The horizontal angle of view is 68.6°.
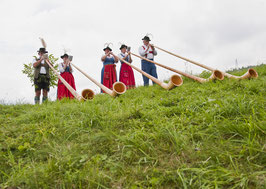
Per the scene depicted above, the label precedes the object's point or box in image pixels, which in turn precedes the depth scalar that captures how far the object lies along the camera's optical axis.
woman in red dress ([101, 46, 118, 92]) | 7.00
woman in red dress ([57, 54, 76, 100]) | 6.47
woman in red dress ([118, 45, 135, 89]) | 7.30
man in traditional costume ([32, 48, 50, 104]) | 5.90
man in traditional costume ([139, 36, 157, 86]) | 7.02
